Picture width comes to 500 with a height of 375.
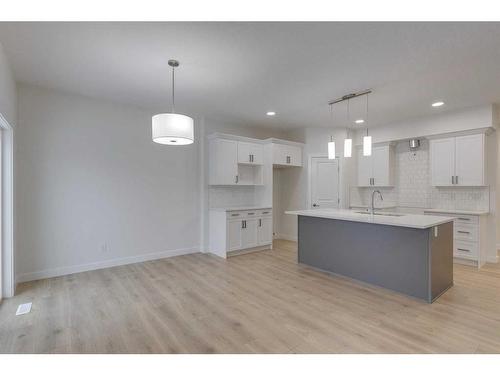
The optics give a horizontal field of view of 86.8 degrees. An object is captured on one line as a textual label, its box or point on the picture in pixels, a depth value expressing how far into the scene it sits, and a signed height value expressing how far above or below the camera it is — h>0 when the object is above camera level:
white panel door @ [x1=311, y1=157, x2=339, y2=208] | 6.08 +0.09
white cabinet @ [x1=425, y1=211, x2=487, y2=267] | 4.34 -0.86
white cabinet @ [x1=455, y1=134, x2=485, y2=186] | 4.51 +0.48
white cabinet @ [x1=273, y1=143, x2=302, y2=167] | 5.79 +0.72
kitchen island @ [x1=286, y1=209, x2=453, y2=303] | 3.00 -0.80
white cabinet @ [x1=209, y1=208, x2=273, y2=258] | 4.88 -0.84
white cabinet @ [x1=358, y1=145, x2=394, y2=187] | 5.82 +0.44
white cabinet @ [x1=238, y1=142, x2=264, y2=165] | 5.44 +0.71
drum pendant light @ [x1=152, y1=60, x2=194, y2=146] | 2.69 +0.61
